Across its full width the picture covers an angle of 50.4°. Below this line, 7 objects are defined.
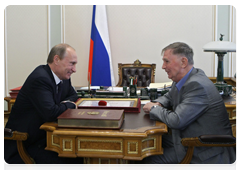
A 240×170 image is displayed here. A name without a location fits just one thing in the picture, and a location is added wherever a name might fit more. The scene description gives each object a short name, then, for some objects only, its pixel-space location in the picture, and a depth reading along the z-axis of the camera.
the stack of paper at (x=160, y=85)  2.68
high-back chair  3.77
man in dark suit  1.62
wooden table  1.34
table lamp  2.69
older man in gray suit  1.56
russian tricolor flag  4.23
